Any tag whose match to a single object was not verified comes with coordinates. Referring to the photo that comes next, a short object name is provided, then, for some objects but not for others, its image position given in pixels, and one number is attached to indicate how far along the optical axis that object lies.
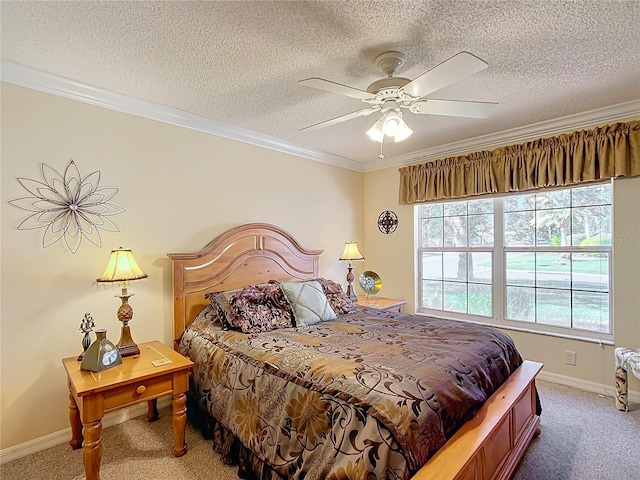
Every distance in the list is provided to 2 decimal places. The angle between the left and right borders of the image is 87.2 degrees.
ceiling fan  1.82
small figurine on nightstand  2.18
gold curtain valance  2.83
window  3.17
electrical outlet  3.16
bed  1.39
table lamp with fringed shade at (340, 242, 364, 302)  4.04
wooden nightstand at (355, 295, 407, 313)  3.72
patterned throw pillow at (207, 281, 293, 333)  2.51
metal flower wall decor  2.23
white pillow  2.72
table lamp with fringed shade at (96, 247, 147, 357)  2.22
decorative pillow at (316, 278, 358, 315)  3.09
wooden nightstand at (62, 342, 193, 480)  1.78
